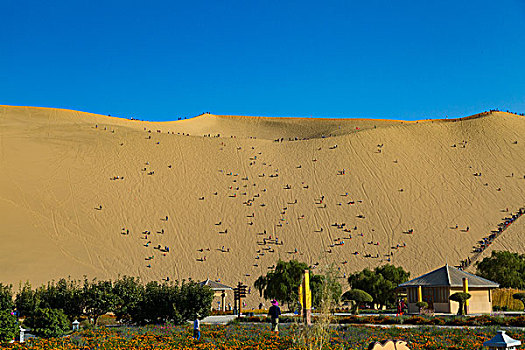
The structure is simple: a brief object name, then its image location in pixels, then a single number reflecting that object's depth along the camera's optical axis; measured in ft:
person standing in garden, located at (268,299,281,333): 64.54
